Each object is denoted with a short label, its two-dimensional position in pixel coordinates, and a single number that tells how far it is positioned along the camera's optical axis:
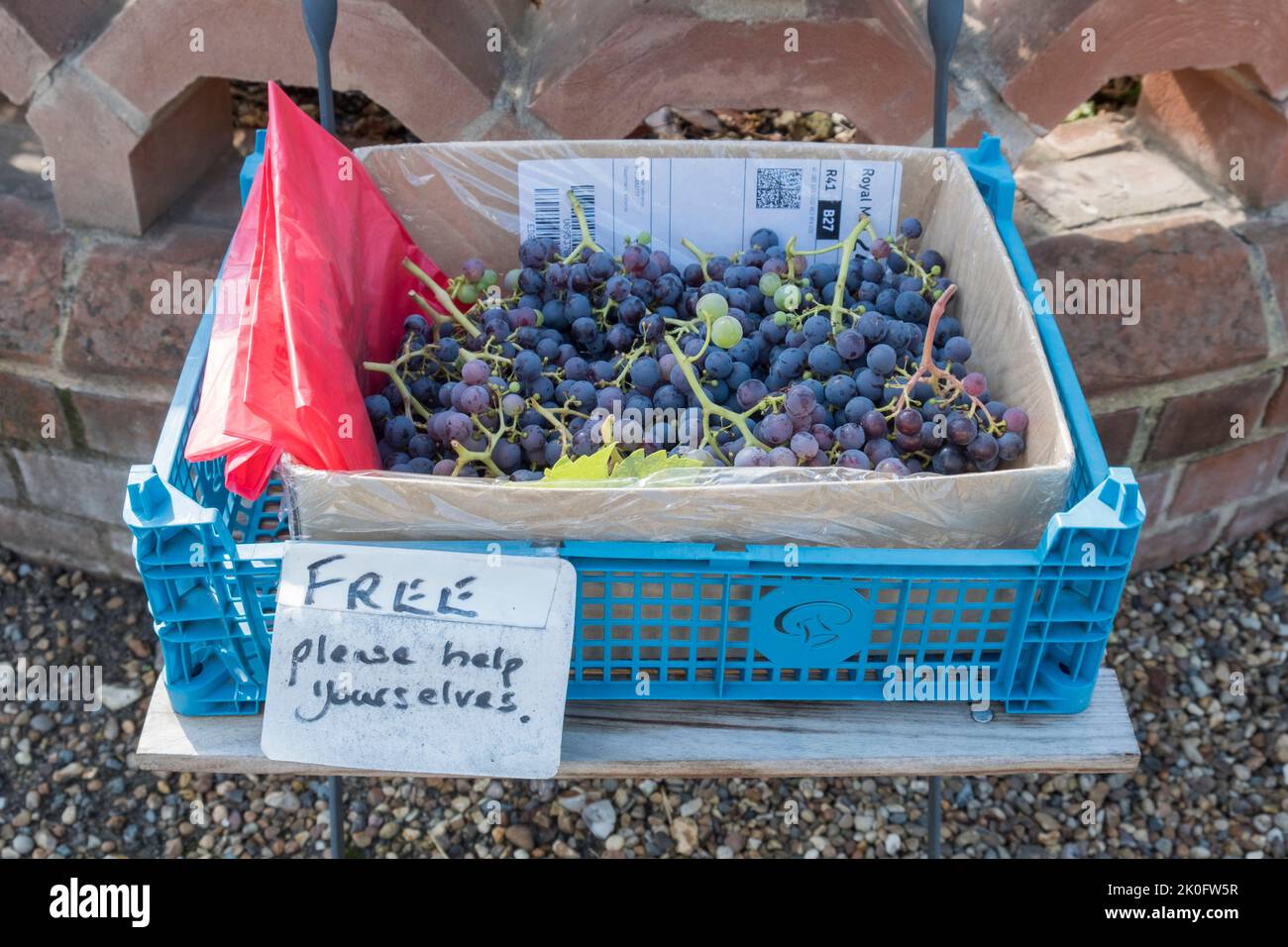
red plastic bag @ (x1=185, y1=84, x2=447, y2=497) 1.05
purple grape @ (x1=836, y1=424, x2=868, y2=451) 1.21
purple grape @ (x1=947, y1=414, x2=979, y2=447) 1.19
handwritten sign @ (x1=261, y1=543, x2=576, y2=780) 1.02
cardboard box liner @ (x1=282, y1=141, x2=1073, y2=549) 1.01
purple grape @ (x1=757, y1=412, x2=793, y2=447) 1.20
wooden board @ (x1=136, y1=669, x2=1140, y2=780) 1.08
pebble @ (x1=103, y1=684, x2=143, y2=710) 2.20
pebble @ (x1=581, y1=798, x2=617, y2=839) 2.04
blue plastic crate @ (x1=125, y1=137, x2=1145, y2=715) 1.01
